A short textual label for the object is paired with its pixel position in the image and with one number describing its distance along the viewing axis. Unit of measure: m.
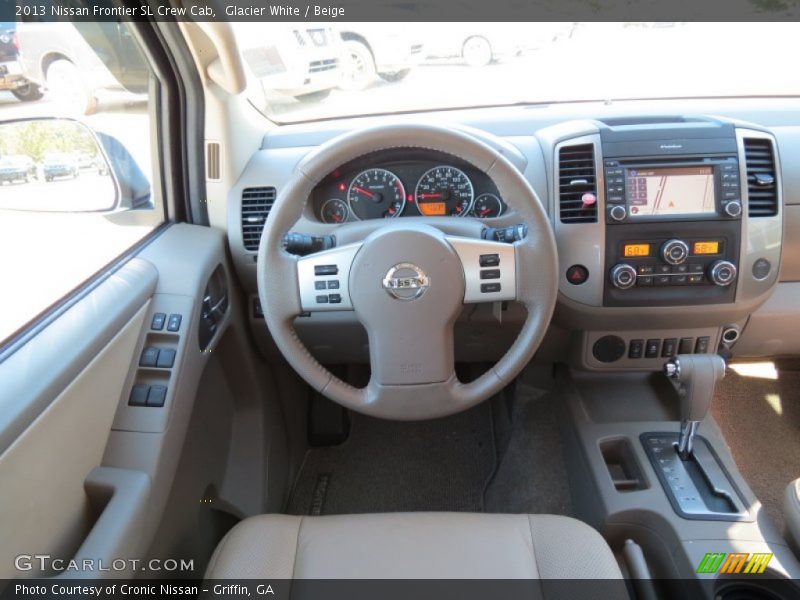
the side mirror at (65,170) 1.33
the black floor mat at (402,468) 2.20
